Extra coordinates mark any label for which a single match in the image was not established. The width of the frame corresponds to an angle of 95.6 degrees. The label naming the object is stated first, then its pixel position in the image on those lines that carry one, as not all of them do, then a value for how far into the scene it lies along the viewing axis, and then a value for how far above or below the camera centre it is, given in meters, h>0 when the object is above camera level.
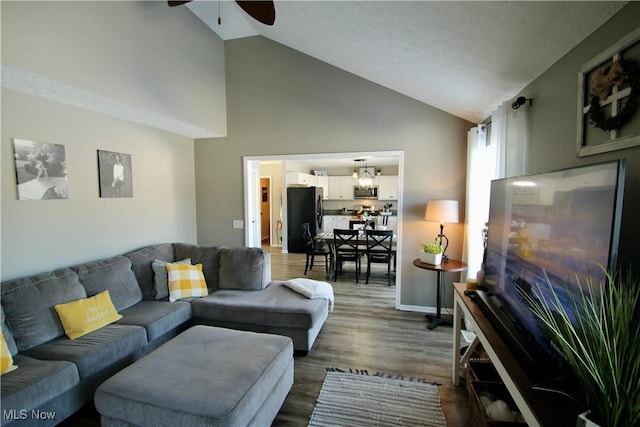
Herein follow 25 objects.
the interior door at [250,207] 4.38 -0.15
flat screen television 1.04 -0.19
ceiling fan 2.06 +1.38
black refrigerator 7.39 -0.38
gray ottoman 1.50 -1.06
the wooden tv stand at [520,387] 1.04 -0.77
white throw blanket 3.08 -0.99
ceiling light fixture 7.66 +0.69
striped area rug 1.99 -1.51
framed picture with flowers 1.23 +0.47
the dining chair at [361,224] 6.14 -0.57
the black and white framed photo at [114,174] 3.02 +0.25
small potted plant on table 3.33 -0.63
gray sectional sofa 1.77 -1.05
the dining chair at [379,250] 4.83 -0.85
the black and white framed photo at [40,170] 2.34 +0.23
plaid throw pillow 3.05 -0.91
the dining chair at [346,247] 5.08 -0.88
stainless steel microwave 8.28 +0.19
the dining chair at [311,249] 5.61 -0.99
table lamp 3.33 -0.14
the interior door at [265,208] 8.60 -0.30
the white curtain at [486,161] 2.29 +0.36
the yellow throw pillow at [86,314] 2.21 -0.94
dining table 5.27 -0.88
